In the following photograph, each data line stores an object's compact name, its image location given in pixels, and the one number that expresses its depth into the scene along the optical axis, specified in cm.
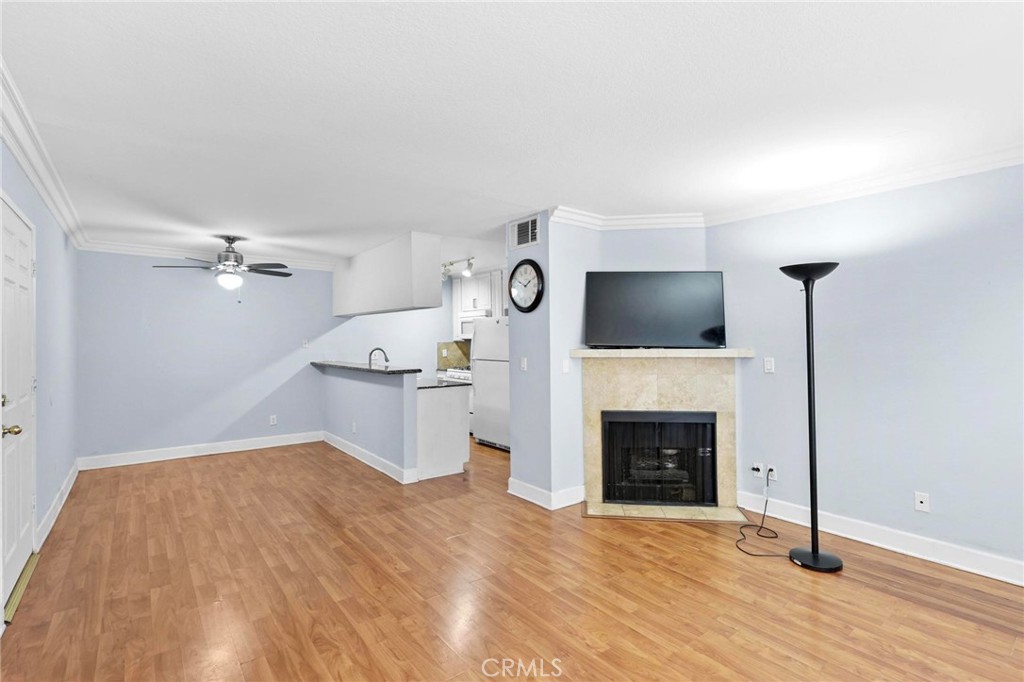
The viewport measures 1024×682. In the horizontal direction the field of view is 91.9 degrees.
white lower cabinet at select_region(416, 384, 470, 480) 489
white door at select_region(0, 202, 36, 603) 251
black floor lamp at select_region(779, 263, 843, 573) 289
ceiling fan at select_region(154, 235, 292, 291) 500
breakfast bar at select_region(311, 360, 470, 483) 480
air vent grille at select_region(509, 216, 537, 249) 421
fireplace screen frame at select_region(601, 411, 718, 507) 405
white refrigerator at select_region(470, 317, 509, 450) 624
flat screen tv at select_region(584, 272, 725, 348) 402
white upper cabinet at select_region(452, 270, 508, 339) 716
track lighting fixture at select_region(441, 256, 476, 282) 663
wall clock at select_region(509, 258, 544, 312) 411
